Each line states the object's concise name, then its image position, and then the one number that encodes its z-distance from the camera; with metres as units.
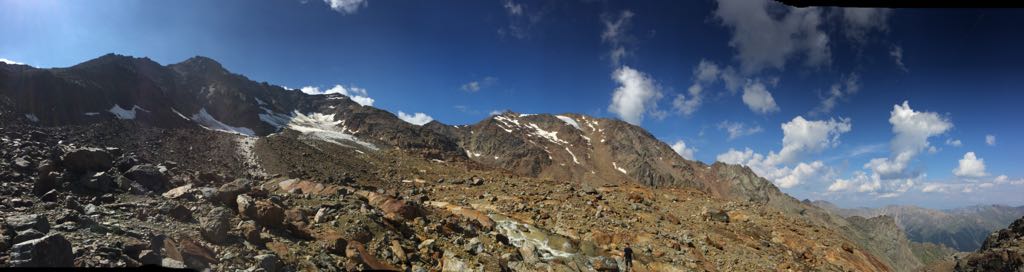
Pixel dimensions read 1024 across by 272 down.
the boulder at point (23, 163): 16.35
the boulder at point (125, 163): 17.98
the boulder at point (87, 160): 15.62
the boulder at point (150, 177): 16.48
